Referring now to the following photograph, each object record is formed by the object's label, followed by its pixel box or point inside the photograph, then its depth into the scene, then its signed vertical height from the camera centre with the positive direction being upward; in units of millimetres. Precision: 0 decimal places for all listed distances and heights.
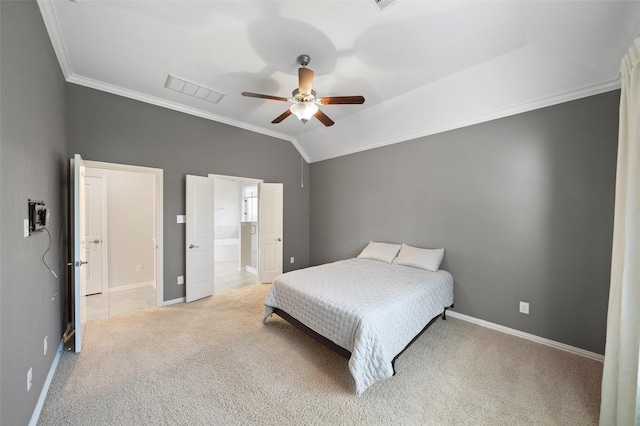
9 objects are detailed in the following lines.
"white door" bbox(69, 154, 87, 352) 2348 -455
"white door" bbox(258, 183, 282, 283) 4738 -515
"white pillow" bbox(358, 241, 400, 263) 3748 -725
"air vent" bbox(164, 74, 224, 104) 3010 +1534
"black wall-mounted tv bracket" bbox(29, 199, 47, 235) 1679 -96
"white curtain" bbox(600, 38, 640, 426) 1422 -486
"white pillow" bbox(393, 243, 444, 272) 3272 -718
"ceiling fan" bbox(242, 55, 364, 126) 2225 +1018
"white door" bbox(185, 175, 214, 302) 3752 -540
